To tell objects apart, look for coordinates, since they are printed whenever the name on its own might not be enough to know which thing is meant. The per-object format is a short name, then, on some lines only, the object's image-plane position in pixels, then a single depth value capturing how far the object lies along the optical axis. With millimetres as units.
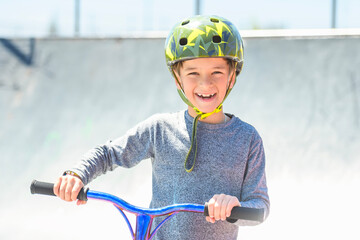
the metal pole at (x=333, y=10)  9117
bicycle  1814
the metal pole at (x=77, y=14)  12070
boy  2141
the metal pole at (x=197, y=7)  9391
